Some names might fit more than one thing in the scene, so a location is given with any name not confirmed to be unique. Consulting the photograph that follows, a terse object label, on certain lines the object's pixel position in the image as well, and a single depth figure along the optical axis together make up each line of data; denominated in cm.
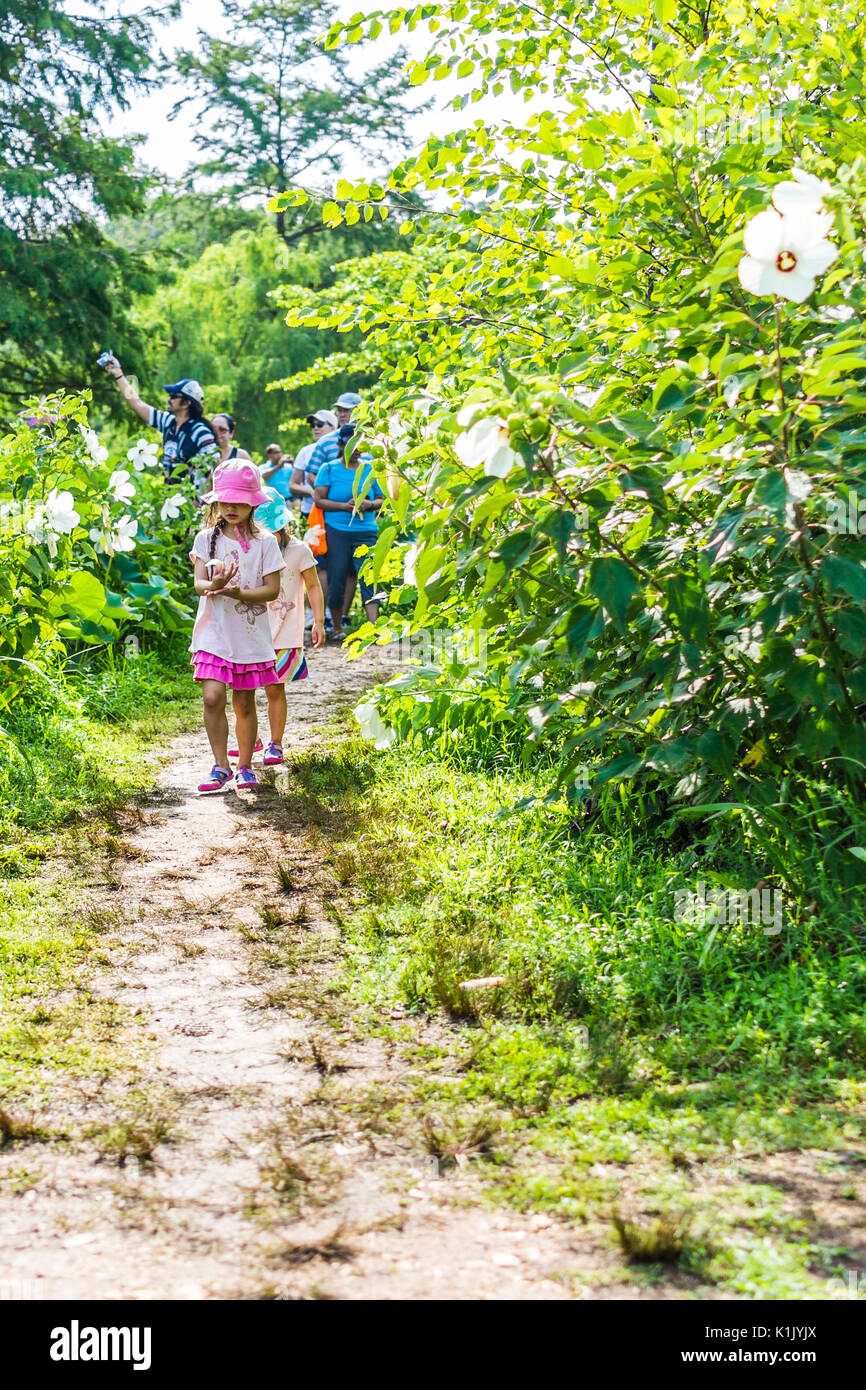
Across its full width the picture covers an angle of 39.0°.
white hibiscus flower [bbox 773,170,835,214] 253
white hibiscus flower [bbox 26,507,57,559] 545
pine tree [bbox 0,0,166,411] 1752
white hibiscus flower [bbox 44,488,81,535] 541
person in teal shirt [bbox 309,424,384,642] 1002
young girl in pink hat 574
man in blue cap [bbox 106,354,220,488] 921
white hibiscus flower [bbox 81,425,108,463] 629
